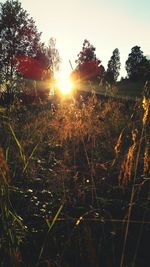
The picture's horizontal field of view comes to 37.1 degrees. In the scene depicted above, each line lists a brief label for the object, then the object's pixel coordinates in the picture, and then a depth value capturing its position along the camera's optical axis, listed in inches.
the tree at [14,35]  577.7
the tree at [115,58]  1838.4
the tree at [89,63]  983.8
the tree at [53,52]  813.6
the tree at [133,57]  1554.9
